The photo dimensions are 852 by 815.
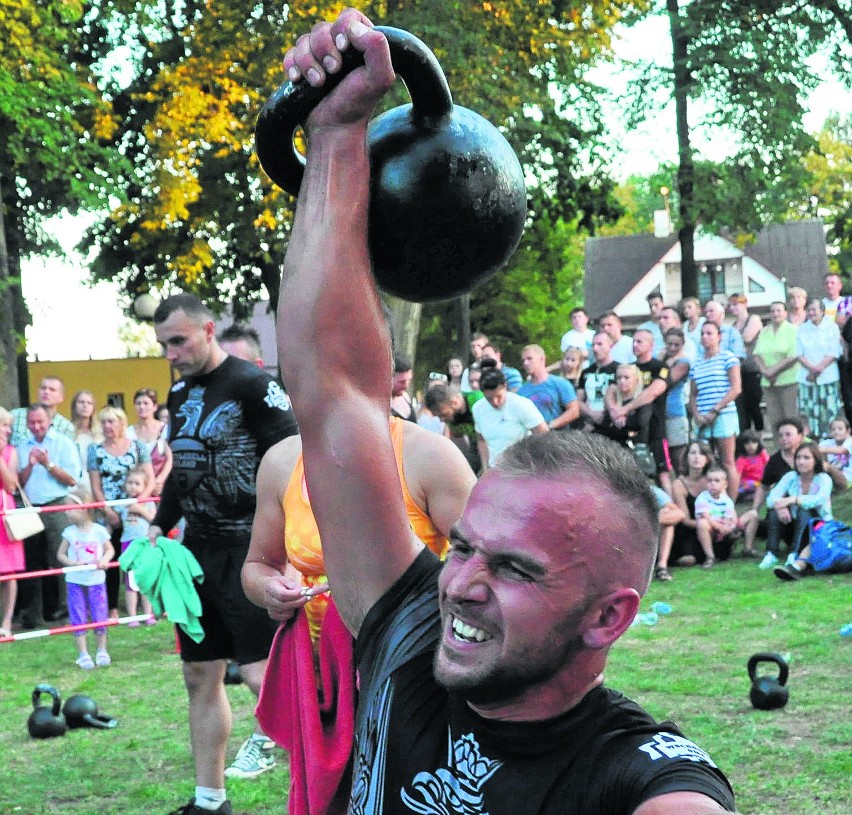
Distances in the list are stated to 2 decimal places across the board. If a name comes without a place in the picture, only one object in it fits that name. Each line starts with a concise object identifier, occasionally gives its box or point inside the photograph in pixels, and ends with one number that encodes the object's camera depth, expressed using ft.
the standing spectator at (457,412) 39.83
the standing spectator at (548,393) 39.37
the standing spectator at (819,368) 43.78
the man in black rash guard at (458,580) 5.17
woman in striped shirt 41.34
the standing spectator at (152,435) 38.19
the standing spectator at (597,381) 39.93
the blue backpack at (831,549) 35.76
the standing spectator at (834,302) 44.78
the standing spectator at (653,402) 39.09
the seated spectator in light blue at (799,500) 37.22
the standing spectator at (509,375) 41.80
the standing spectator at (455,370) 50.03
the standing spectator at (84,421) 39.19
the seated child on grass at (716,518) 38.99
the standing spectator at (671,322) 42.24
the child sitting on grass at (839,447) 41.14
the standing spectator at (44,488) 35.86
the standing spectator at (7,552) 33.78
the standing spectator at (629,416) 39.06
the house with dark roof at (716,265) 197.88
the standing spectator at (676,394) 40.63
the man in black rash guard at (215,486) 17.40
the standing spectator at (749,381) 45.98
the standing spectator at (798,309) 44.78
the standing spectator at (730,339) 44.01
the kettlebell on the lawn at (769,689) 21.43
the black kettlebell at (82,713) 23.73
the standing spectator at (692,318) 44.55
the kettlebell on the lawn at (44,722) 23.27
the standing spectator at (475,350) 45.29
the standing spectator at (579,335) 47.34
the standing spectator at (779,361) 44.86
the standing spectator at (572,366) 44.32
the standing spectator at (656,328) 45.25
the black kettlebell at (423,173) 5.73
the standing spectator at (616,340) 42.80
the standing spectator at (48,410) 37.29
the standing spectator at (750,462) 42.88
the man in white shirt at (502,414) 36.68
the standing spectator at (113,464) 37.27
